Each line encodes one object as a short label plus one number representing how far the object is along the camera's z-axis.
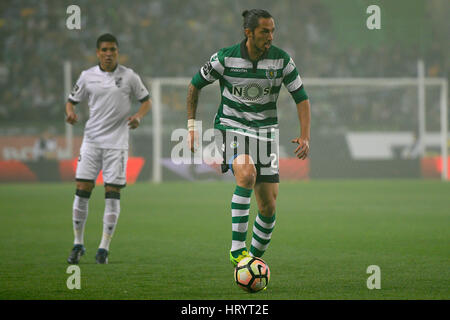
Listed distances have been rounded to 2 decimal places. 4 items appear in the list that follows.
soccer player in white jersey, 15.39
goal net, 48.00
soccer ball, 11.19
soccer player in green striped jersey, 12.06
